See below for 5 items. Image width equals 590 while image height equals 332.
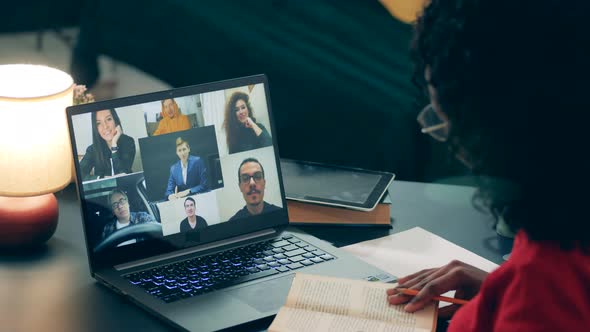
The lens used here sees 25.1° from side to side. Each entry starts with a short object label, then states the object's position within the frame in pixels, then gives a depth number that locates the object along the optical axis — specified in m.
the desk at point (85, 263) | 1.95
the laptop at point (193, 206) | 2.03
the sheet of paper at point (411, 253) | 2.15
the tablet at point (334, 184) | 2.27
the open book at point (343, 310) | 1.90
